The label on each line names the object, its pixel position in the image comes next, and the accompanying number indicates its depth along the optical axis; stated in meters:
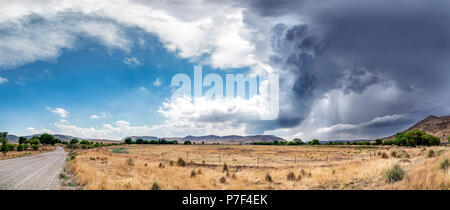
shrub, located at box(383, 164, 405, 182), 14.62
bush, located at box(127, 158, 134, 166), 32.68
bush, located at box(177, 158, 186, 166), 34.10
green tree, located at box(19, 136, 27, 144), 143.71
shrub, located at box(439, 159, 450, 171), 13.87
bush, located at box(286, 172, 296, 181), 19.76
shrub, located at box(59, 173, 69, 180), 20.84
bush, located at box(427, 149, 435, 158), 23.72
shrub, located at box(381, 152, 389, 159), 32.78
